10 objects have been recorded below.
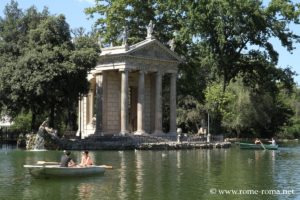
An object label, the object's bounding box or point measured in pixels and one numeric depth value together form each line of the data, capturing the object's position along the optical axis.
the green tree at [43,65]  51.66
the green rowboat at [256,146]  58.53
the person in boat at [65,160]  25.98
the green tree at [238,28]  65.62
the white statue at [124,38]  59.81
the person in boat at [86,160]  28.19
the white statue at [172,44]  66.50
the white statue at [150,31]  61.29
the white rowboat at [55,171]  25.29
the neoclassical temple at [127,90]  59.97
